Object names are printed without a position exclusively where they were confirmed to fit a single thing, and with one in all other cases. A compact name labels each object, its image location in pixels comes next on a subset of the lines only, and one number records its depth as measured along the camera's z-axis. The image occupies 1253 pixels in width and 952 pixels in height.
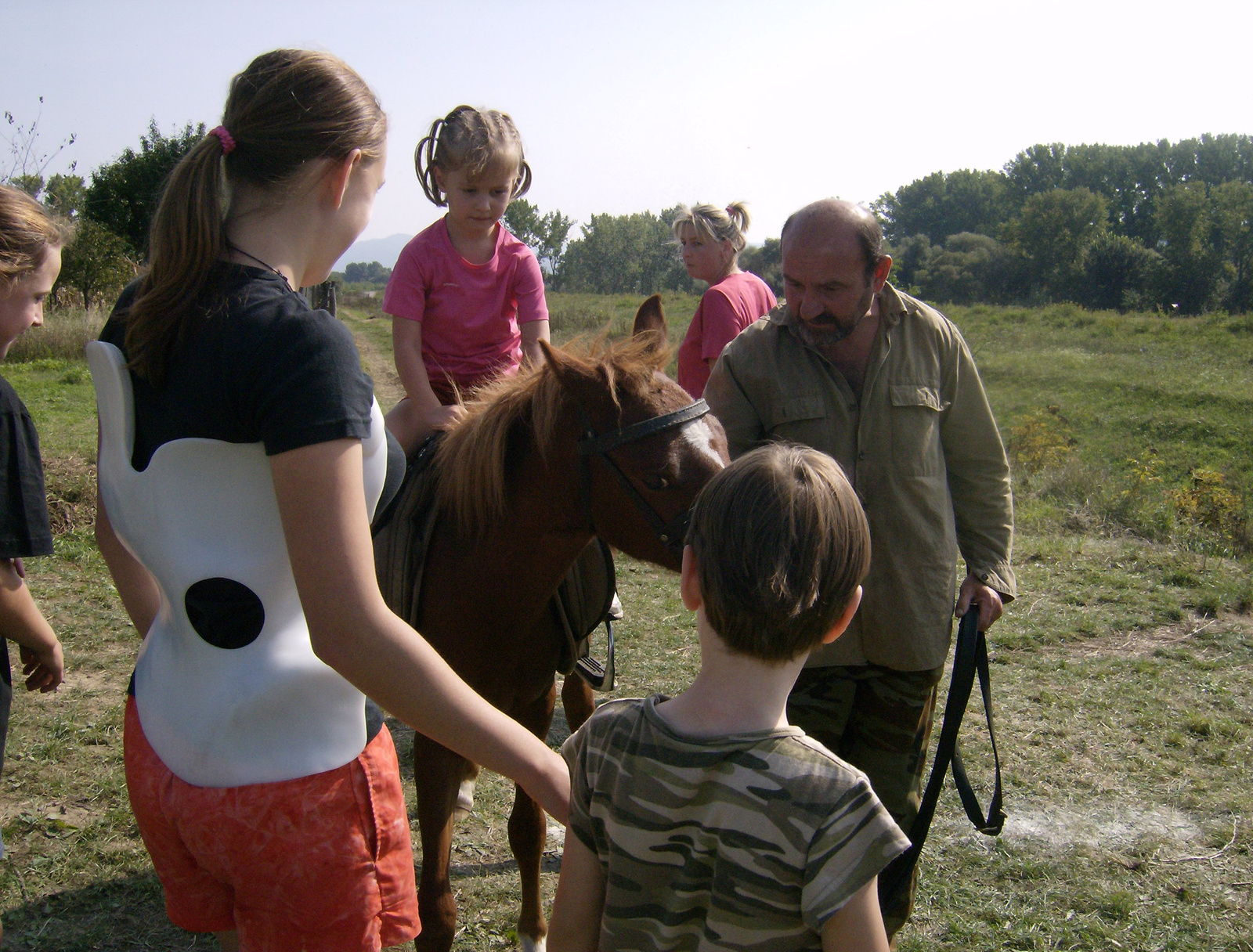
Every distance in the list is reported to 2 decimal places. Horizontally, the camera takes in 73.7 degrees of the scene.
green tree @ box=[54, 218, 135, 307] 18.69
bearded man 2.52
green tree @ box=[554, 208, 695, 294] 69.12
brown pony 2.20
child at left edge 1.96
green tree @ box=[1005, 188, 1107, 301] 54.19
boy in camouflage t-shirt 1.12
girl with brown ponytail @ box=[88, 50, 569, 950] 1.12
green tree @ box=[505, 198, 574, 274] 65.06
